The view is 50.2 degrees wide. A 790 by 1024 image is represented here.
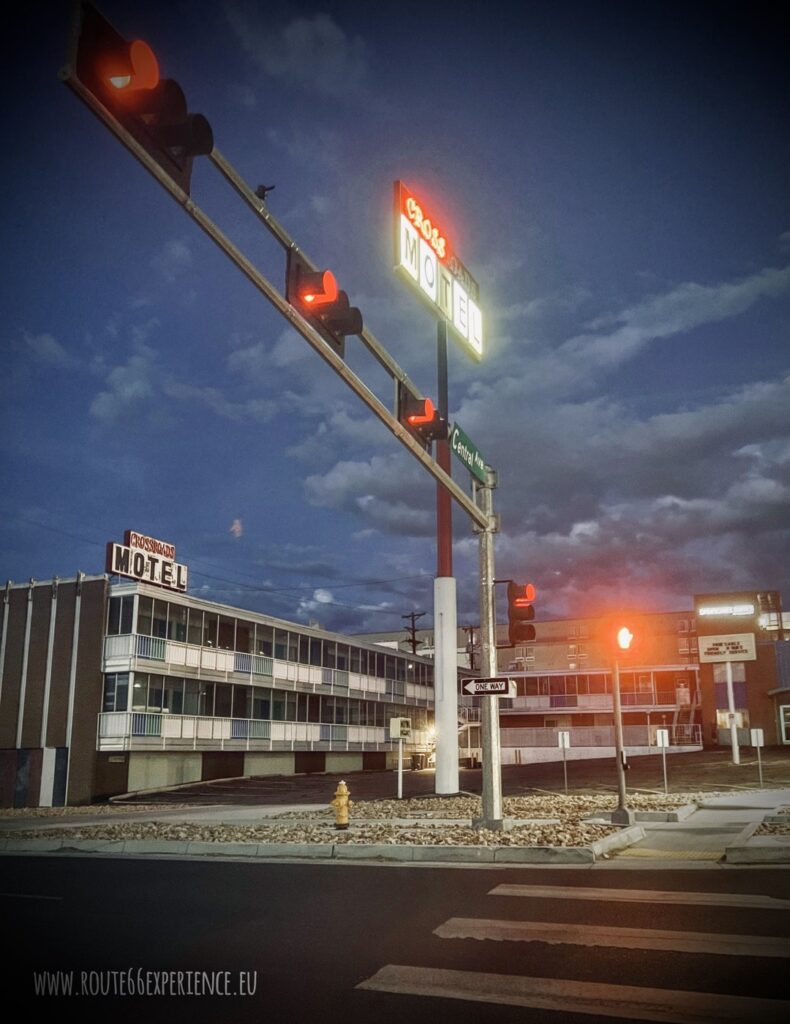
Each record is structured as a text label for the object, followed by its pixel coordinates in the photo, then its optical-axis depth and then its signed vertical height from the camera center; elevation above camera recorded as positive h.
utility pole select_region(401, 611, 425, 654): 70.97 +7.28
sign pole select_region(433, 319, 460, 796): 22.62 +1.64
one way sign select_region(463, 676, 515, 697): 13.74 +0.33
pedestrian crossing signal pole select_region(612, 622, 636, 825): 14.23 -0.02
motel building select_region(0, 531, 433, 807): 33.34 +0.93
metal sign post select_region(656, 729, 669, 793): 22.66 -0.81
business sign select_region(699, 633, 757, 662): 50.62 +3.58
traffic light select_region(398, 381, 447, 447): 10.42 +3.55
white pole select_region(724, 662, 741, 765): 31.98 -0.88
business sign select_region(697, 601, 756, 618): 54.66 +6.19
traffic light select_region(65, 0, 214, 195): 5.08 +3.77
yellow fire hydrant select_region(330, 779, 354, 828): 14.96 -1.72
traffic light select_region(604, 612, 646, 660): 14.46 +1.23
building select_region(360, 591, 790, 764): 53.88 +1.80
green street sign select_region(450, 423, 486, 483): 13.25 +4.04
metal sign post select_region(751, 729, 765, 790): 23.45 -0.83
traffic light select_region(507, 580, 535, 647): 13.77 +1.59
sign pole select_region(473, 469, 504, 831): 13.92 +0.58
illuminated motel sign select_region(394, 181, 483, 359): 15.14 +8.22
